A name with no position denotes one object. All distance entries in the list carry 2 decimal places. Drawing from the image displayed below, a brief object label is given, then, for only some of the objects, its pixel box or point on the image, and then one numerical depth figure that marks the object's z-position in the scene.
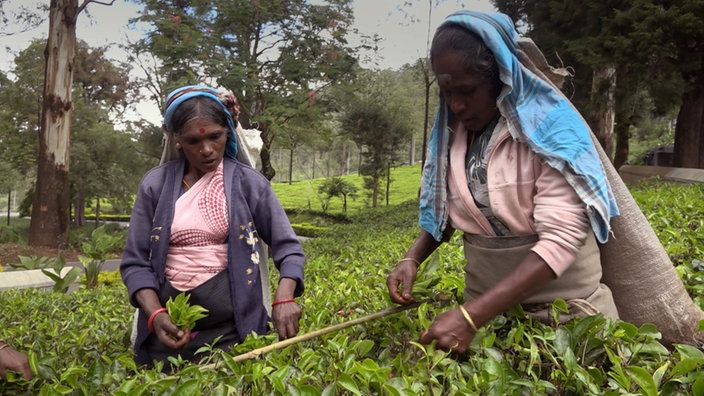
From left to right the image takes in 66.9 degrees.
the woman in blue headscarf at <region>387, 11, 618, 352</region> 1.31
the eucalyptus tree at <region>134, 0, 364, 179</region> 11.00
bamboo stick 1.46
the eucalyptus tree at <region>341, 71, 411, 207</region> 23.33
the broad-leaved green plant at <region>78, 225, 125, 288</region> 6.79
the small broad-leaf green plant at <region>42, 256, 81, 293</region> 6.00
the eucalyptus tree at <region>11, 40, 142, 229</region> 20.25
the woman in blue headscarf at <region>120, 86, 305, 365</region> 1.93
